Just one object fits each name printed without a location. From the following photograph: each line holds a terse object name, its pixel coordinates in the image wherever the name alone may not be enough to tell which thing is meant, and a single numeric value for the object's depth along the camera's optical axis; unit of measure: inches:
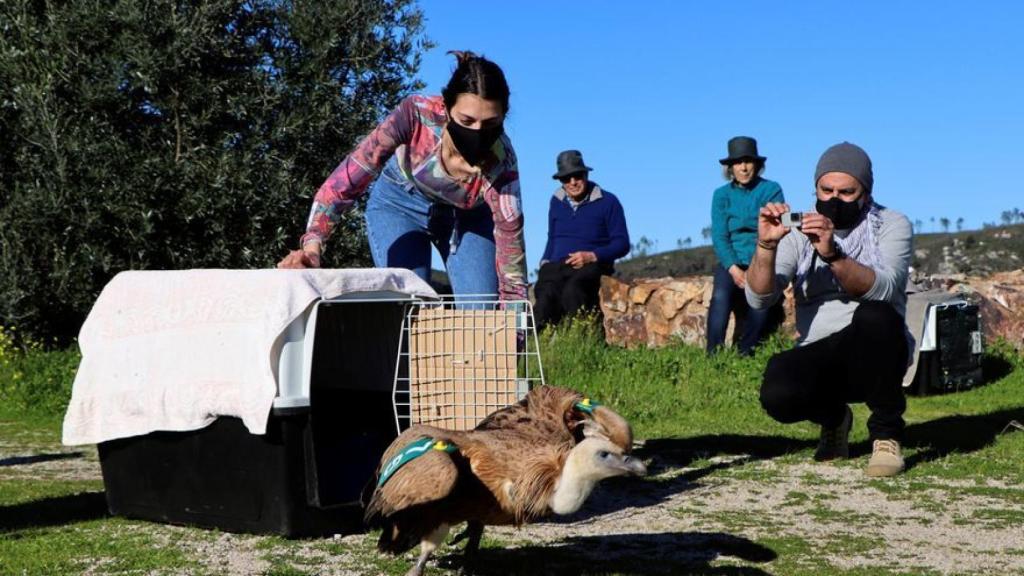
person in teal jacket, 448.8
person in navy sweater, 492.7
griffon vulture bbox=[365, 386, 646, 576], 160.1
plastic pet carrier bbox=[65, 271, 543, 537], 208.5
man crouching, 263.1
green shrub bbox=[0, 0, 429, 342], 525.0
